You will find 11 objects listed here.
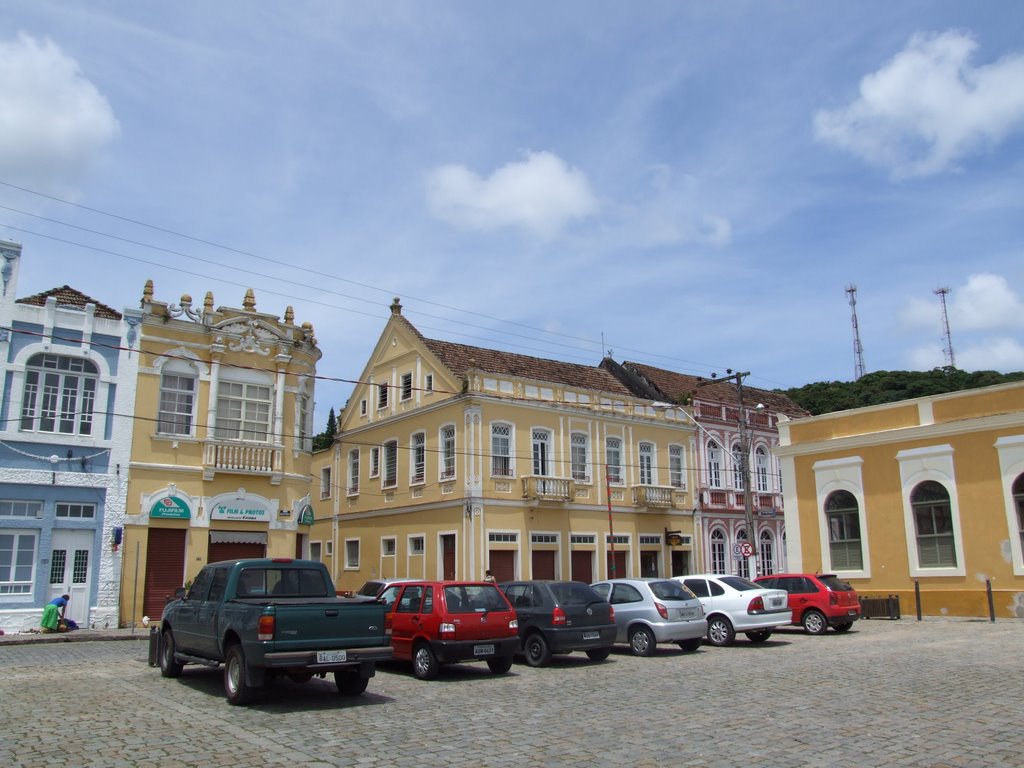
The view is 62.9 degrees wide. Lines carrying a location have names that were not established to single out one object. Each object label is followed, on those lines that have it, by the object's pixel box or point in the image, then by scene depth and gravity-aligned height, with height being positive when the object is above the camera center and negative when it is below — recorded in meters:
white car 18.83 -0.96
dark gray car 15.64 -1.00
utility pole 29.70 +3.40
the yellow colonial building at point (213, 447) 24.08 +3.64
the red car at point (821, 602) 21.16 -0.95
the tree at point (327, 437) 65.31 +10.56
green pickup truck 10.63 -0.77
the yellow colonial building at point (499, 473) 32.38 +3.90
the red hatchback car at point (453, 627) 13.85 -0.98
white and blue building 21.92 +3.16
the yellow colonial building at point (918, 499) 25.03 +2.07
